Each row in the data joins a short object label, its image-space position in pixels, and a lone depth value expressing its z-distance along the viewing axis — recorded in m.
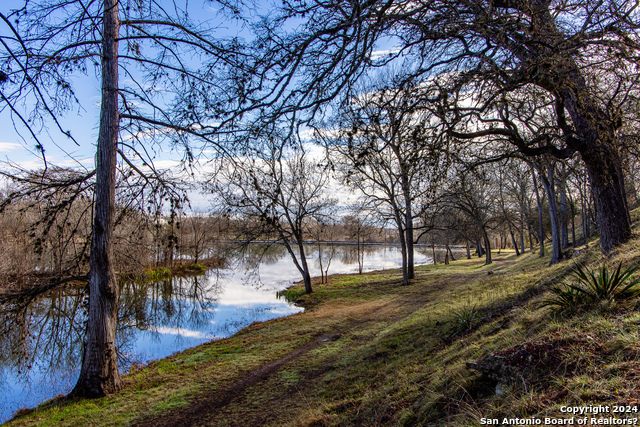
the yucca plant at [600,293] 4.03
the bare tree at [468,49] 4.18
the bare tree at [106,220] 6.96
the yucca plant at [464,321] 6.15
